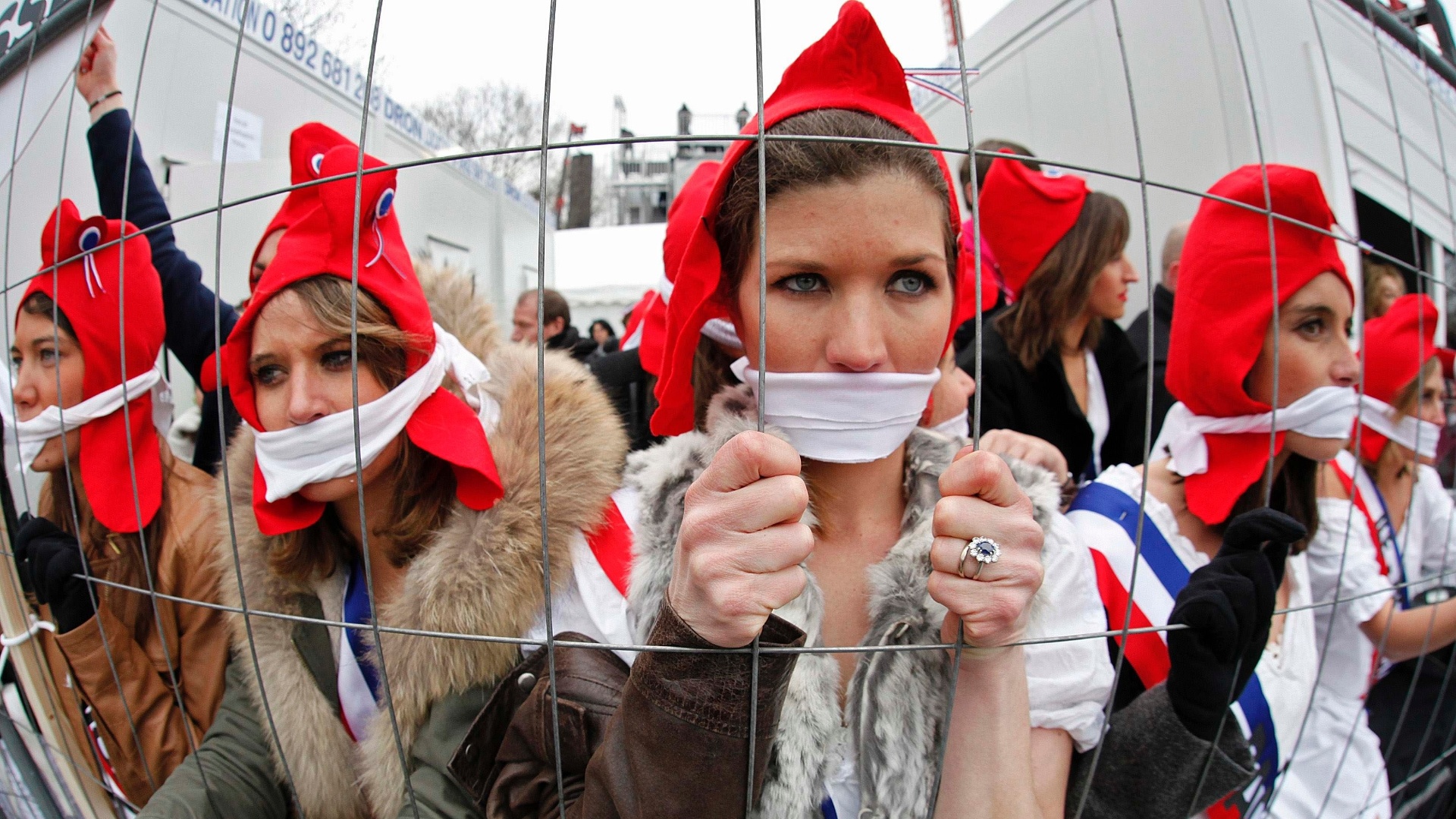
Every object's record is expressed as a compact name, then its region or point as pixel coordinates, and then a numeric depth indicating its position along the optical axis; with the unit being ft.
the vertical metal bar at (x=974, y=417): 2.23
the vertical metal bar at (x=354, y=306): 2.57
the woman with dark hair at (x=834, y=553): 2.54
